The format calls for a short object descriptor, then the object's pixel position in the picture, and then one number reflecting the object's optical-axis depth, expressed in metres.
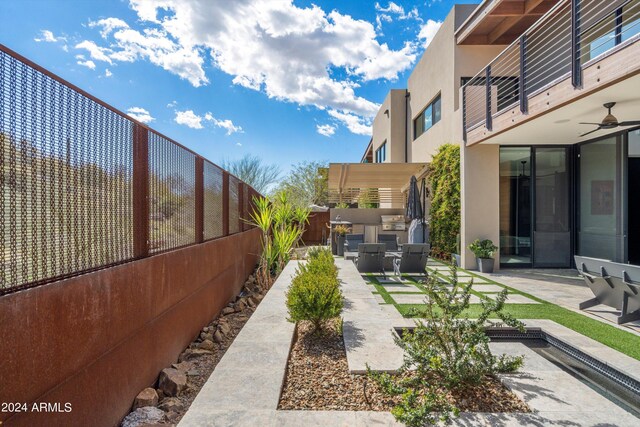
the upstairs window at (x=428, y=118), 12.46
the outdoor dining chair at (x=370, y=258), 7.32
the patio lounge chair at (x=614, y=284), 4.30
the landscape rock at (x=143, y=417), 2.59
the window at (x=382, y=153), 20.56
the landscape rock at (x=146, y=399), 2.80
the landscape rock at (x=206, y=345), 4.30
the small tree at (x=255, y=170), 23.17
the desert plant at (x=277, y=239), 7.41
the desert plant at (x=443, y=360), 2.24
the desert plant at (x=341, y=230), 10.70
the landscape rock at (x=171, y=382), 3.20
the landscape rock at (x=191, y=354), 3.95
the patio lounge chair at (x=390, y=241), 9.40
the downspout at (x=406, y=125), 17.48
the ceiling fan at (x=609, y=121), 5.29
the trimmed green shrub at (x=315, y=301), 3.49
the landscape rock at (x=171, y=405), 2.85
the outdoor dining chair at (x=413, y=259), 7.18
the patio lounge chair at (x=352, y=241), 10.07
